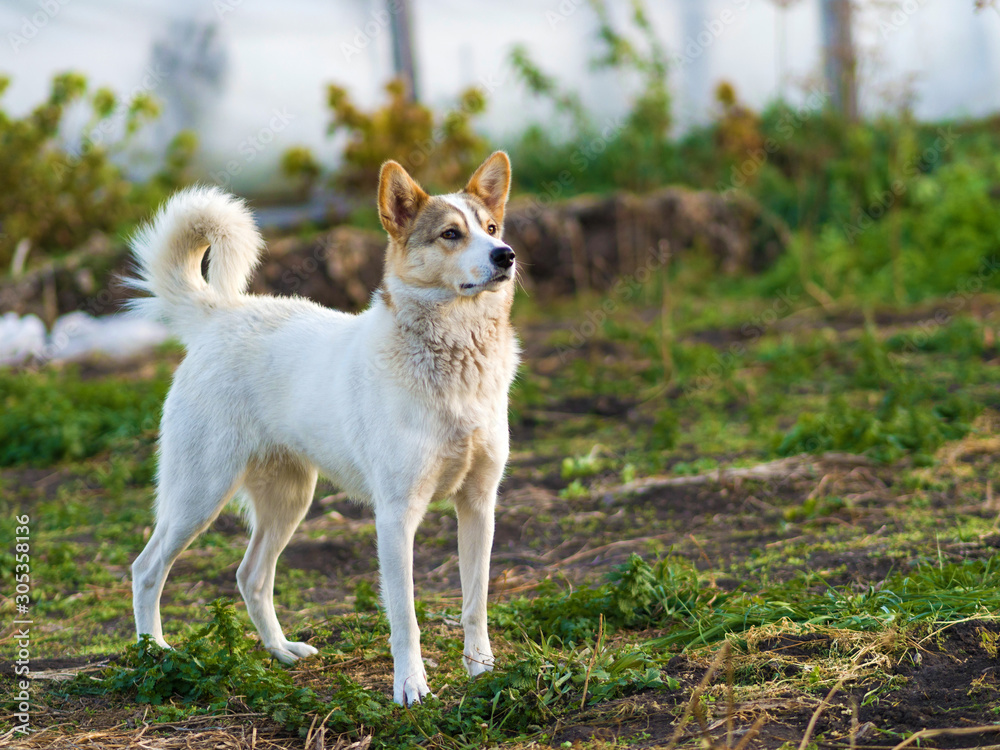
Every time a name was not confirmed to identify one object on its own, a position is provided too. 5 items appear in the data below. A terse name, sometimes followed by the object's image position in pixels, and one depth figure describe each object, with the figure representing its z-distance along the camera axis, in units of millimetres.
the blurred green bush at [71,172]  18531
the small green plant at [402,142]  19453
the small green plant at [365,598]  7488
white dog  6113
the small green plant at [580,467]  10711
